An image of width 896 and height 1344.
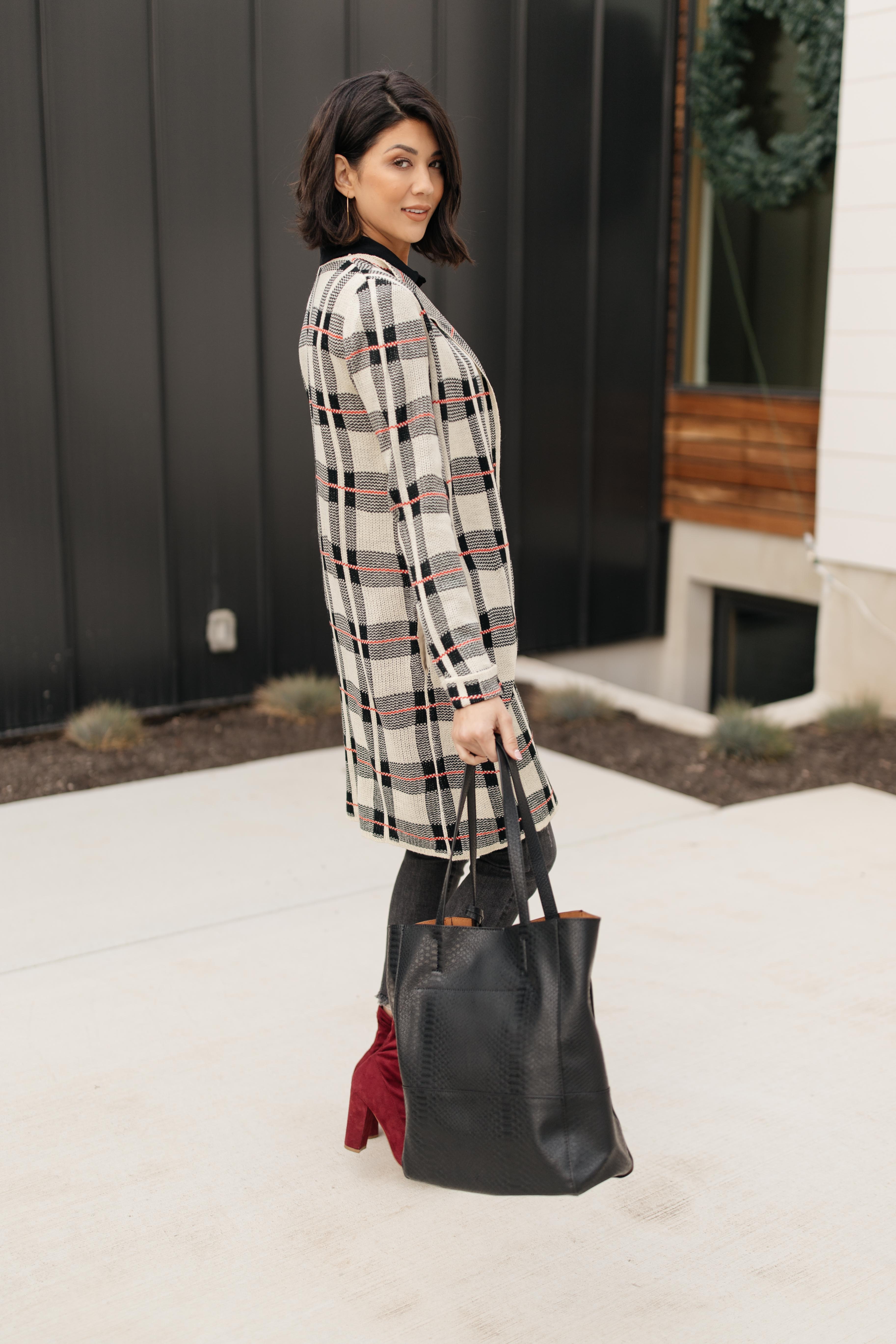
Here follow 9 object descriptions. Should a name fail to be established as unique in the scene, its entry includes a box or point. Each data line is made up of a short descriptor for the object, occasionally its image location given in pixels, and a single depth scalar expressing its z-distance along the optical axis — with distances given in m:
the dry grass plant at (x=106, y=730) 5.19
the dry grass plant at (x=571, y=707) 5.75
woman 1.92
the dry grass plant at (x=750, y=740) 5.14
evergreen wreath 6.12
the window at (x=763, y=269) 6.49
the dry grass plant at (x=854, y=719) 5.54
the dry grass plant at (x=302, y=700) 5.62
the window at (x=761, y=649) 6.97
